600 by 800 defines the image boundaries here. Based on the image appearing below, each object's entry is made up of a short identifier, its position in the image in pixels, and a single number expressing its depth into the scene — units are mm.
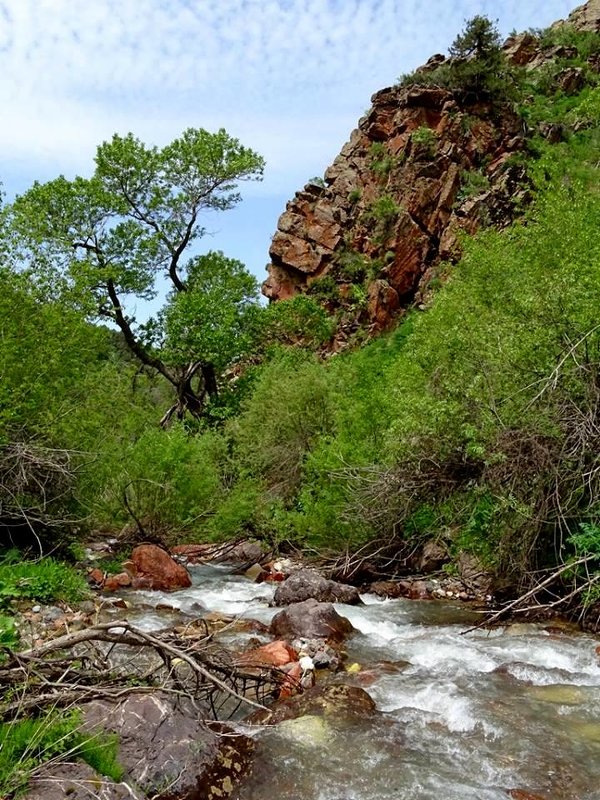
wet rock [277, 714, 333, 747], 6465
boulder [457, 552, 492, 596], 12938
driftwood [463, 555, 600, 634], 8406
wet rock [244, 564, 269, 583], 15391
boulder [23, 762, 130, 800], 4227
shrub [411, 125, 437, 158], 38312
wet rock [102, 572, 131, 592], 13400
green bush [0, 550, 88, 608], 11094
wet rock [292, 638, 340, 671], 8680
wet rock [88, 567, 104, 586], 13561
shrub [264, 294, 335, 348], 29422
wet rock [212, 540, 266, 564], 17523
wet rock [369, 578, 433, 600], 13336
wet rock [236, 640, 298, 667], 8438
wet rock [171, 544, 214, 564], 17897
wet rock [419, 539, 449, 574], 14406
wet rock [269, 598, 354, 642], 9891
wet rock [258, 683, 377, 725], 7109
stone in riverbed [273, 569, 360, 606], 12328
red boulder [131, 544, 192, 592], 14012
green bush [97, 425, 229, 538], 15969
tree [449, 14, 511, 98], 40375
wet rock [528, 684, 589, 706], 7594
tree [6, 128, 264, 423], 24609
